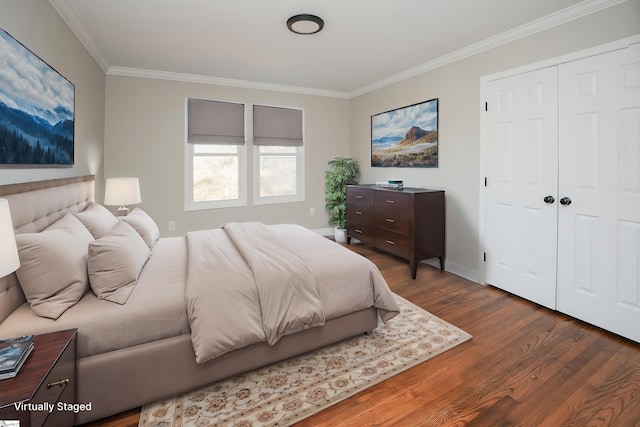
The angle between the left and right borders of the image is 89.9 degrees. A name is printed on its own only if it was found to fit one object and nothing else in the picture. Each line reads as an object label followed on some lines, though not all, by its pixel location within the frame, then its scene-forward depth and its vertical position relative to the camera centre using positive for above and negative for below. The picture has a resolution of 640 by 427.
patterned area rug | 1.65 -1.02
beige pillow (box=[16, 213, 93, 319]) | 1.52 -0.31
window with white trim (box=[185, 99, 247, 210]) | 4.56 +0.81
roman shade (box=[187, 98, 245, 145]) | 4.53 +1.27
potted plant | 5.28 +0.37
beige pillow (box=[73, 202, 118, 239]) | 2.30 -0.08
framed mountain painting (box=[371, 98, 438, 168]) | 4.02 +1.02
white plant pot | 5.36 -0.41
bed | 1.54 -0.52
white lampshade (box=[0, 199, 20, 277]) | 1.08 -0.12
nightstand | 0.98 -0.60
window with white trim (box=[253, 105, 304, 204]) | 4.99 +0.90
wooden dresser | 3.62 -0.14
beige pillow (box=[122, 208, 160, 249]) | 2.67 -0.14
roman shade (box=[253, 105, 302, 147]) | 4.94 +1.33
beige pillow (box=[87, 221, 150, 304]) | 1.72 -0.33
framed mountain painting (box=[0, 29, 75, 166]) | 1.74 +0.64
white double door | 2.33 +0.20
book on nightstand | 1.09 -0.53
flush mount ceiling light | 2.73 +1.64
